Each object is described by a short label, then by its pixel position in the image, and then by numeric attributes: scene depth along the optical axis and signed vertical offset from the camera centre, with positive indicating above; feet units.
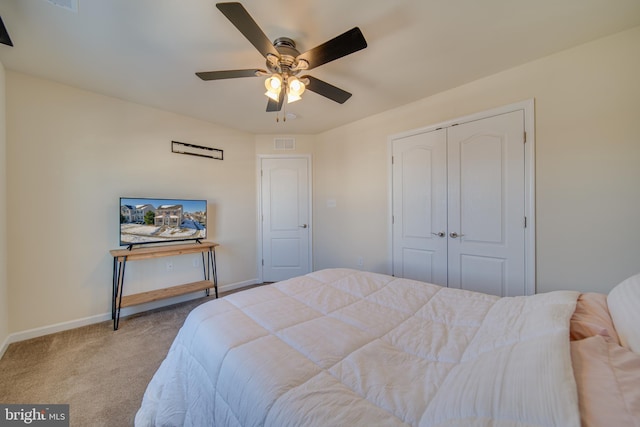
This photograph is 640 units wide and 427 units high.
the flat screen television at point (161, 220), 8.85 -0.23
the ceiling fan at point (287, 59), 4.38 +3.43
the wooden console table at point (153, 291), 8.39 -2.38
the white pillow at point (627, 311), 2.51 -1.20
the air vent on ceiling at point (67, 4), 4.87 +4.38
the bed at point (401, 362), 1.89 -1.81
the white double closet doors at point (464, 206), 7.44 +0.25
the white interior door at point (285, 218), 13.32 -0.23
